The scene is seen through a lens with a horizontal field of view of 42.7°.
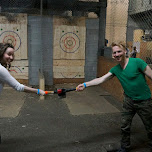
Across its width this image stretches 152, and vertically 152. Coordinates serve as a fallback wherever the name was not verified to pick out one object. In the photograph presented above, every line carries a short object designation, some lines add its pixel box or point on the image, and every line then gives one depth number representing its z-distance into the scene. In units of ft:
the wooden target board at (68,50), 27.45
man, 9.71
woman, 8.41
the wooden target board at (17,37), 26.13
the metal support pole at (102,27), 28.50
